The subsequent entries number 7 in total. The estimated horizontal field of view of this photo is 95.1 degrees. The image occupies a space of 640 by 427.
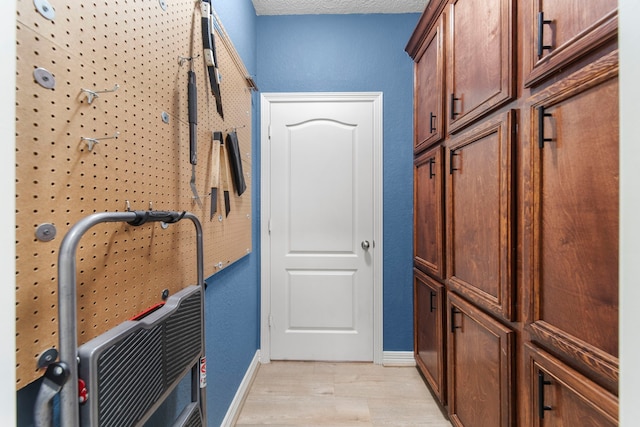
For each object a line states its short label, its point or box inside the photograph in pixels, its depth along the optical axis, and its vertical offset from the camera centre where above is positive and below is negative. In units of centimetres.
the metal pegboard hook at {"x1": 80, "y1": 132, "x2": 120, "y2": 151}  62 +16
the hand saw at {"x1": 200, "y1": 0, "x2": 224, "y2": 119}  112 +67
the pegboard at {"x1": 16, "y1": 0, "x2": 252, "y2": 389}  50 +14
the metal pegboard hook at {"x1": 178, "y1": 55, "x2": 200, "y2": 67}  98 +53
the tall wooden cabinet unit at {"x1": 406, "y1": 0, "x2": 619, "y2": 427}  73 +0
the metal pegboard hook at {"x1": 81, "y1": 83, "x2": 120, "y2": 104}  62 +26
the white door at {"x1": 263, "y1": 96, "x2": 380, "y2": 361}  229 -12
